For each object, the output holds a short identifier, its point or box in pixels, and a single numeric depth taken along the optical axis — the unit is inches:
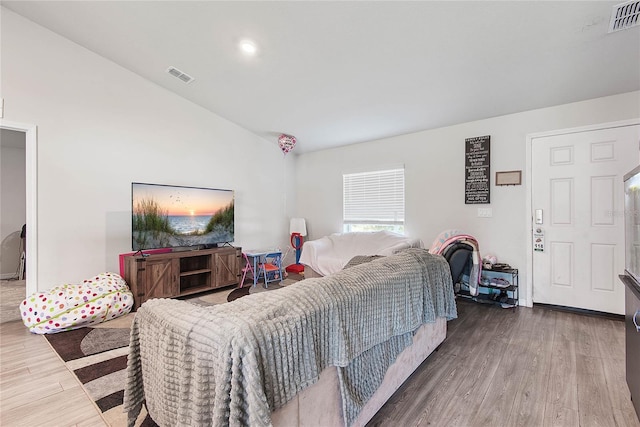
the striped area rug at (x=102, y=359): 65.1
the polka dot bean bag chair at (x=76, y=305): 105.4
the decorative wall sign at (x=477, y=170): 143.5
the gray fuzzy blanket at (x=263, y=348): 33.9
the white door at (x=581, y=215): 116.6
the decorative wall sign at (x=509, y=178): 136.1
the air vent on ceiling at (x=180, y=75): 134.8
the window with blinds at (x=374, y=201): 177.2
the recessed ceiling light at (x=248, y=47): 108.8
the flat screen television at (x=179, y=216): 135.3
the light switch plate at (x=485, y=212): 143.6
